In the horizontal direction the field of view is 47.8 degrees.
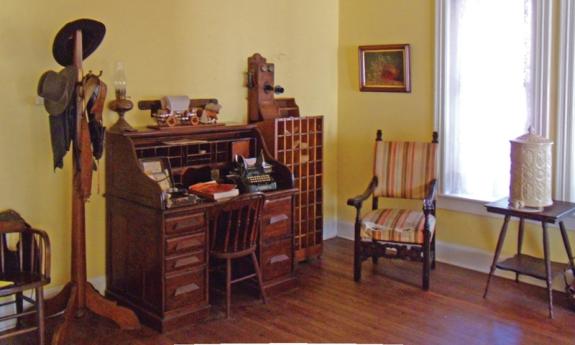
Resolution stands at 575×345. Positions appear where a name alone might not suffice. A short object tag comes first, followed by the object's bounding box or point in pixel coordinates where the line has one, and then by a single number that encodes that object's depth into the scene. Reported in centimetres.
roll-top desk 374
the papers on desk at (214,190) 395
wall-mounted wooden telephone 487
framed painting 512
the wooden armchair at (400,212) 438
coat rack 359
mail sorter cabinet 472
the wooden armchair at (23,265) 324
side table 393
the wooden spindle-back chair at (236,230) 393
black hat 357
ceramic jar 402
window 437
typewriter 420
